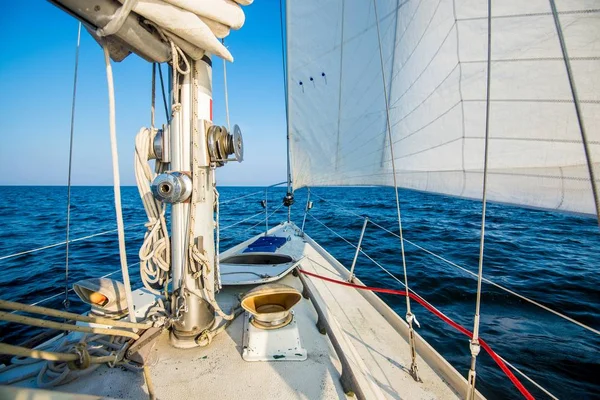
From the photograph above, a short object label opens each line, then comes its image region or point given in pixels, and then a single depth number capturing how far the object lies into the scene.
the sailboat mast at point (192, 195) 1.76
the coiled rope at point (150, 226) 1.77
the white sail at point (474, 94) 1.33
